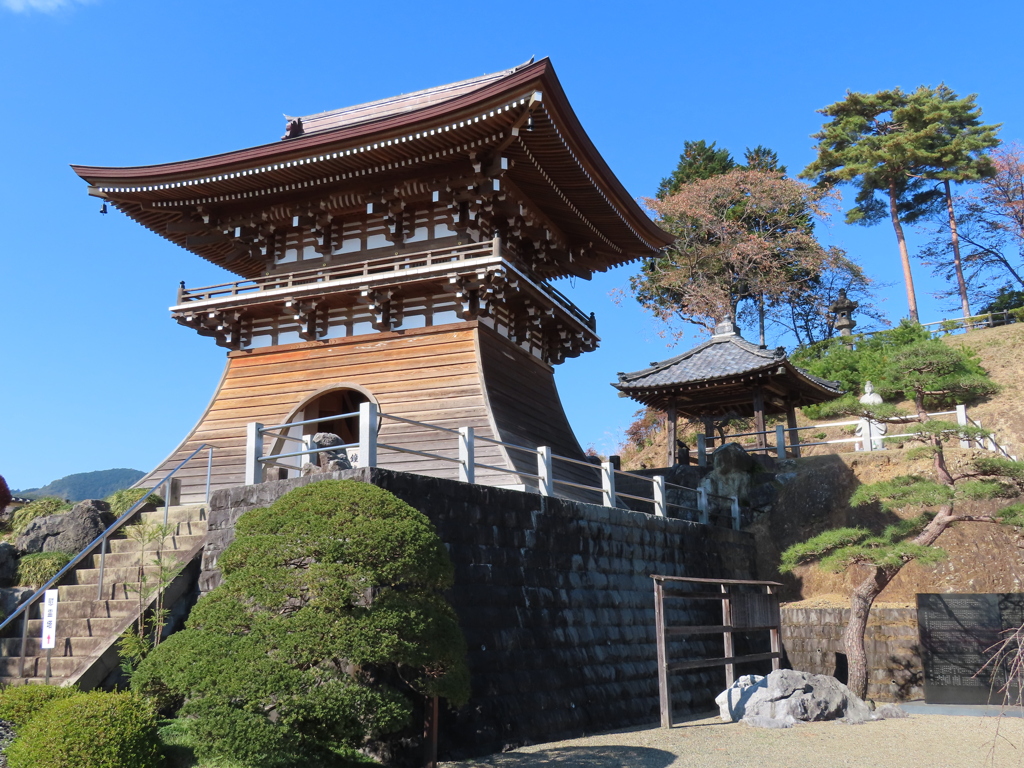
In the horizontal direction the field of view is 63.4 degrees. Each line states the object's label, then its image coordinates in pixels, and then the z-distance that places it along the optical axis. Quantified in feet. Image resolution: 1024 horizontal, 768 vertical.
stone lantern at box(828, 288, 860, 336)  116.26
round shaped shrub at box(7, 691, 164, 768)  20.61
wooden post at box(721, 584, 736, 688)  39.37
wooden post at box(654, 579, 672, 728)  35.06
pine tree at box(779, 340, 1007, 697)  38.96
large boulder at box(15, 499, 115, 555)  39.17
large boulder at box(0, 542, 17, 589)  38.17
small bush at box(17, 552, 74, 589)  37.32
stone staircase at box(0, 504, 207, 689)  28.09
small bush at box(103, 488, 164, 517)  41.45
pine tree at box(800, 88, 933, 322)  118.83
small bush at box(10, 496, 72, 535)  44.98
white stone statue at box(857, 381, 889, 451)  62.13
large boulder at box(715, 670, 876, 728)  34.81
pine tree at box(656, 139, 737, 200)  120.78
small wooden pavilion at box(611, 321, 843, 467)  61.33
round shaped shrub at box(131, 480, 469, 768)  21.11
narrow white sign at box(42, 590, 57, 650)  25.86
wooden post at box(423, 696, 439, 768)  25.53
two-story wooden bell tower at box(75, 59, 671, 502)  43.91
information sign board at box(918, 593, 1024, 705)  42.78
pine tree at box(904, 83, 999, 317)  119.03
